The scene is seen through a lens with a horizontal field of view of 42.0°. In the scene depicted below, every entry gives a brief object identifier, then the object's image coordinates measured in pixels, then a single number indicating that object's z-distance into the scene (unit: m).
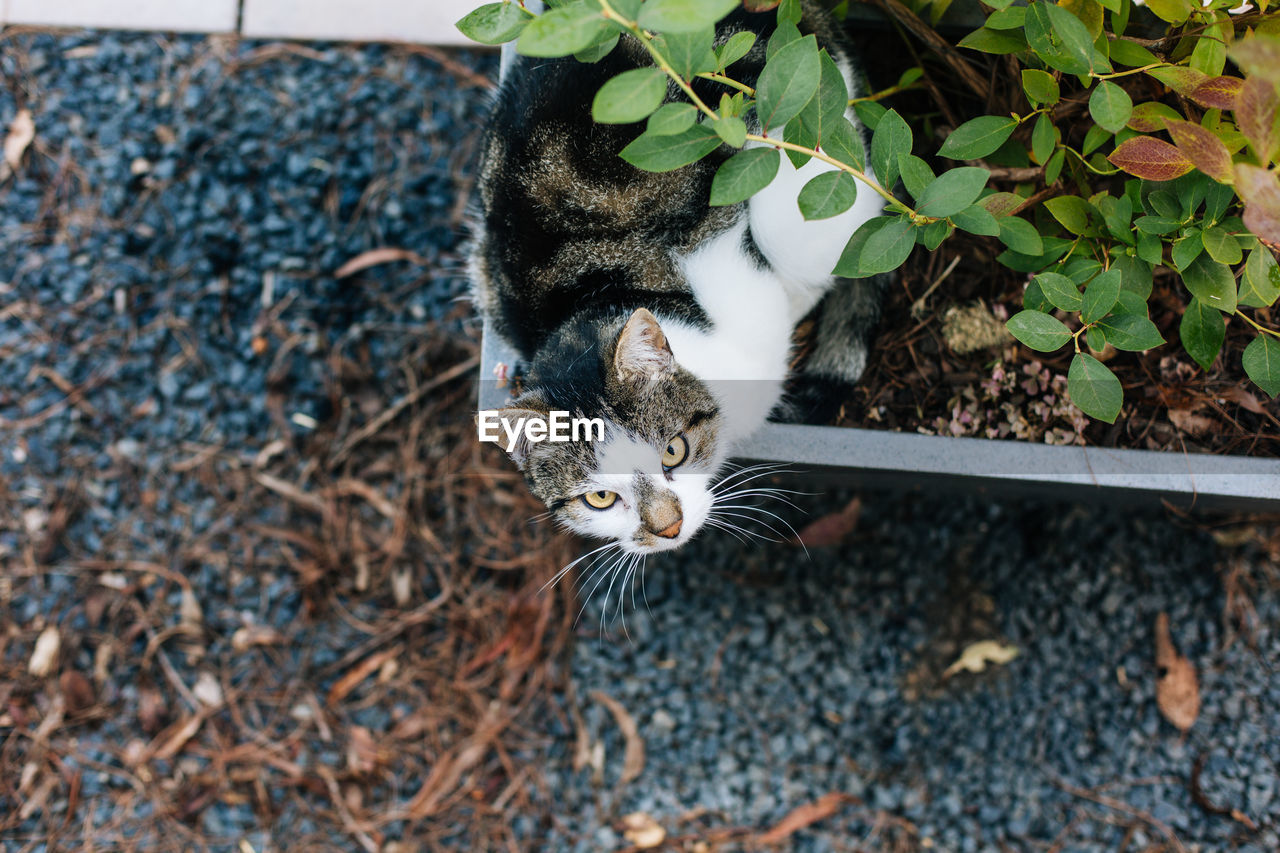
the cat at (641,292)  0.74
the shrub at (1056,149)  0.61
